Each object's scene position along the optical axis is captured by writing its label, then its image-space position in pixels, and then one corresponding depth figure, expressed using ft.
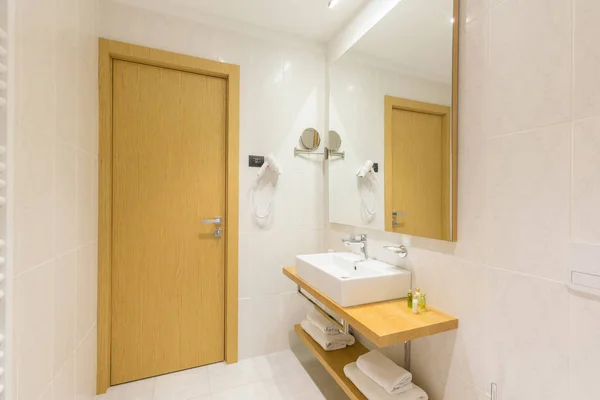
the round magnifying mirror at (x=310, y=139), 6.97
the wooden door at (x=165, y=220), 5.74
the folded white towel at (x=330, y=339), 5.67
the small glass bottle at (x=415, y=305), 4.02
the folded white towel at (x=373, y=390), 4.08
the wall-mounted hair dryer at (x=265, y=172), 6.43
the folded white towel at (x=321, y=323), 5.89
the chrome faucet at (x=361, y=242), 5.67
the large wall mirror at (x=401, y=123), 3.99
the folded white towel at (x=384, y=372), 4.14
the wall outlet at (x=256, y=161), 6.50
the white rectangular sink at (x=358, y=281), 4.17
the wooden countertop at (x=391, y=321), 3.42
